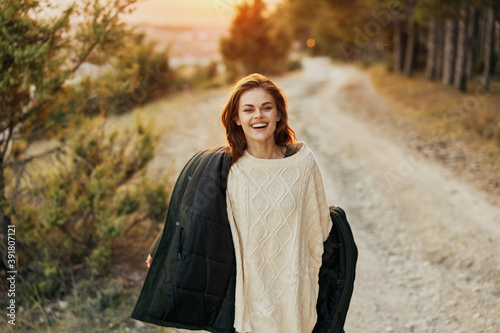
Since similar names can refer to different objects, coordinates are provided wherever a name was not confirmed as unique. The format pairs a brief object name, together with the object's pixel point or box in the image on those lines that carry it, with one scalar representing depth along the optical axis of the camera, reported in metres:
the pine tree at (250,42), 22.70
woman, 2.26
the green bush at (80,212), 3.83
